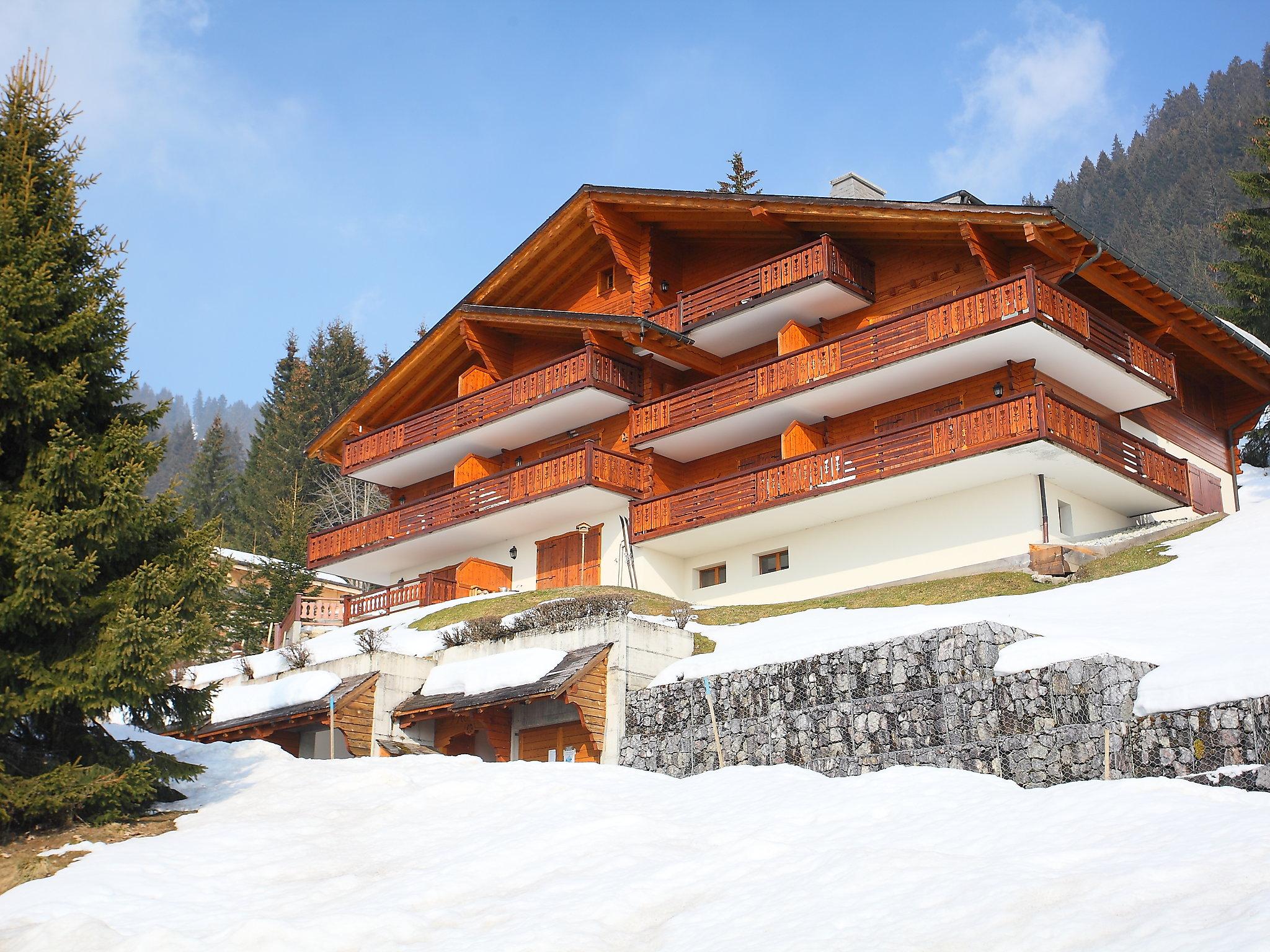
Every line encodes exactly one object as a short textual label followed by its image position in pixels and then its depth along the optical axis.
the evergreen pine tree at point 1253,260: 37.81
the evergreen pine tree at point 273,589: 37.25
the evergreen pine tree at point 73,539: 13.84
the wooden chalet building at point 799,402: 24.83
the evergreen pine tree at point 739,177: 50.91
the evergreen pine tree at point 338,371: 67.94
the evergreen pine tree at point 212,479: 72.40
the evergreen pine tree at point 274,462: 62.25
